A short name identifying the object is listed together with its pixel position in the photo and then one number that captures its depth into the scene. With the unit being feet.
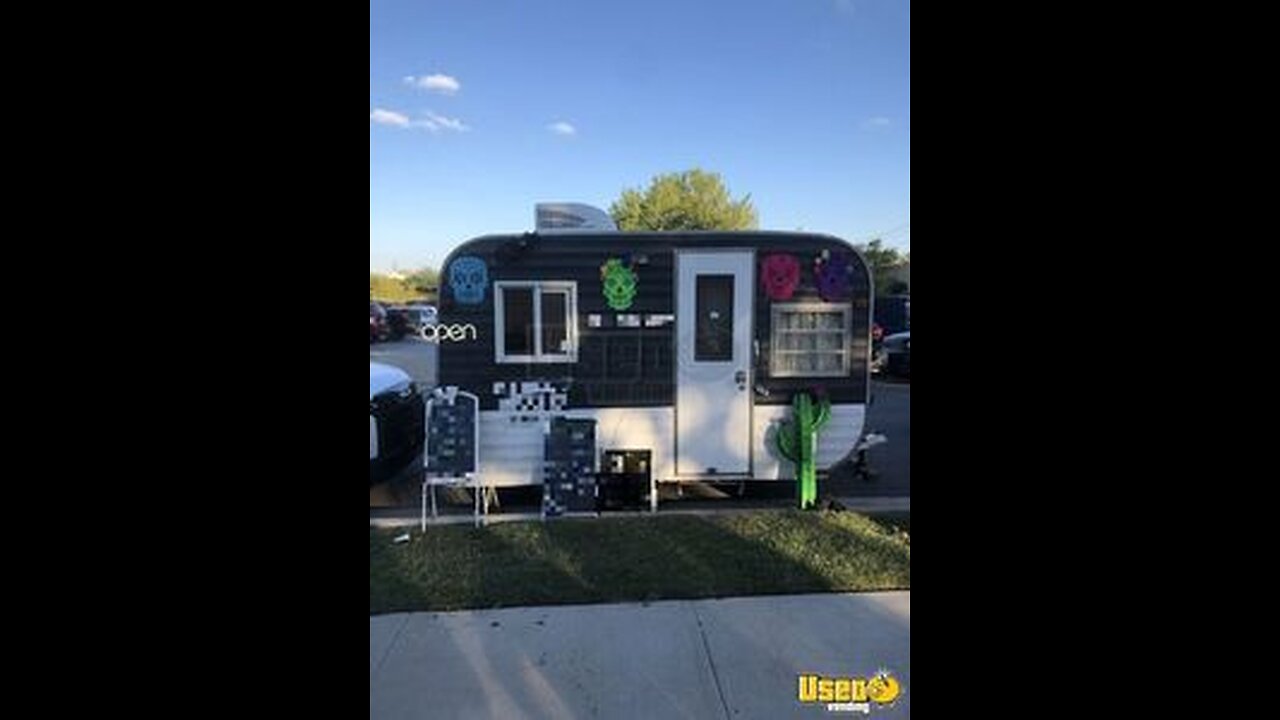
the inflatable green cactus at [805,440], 19.21
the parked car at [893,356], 40.11
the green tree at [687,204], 108.88
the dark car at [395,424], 21.02
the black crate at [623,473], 19.49
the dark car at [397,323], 51.47
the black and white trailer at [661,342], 18.97
